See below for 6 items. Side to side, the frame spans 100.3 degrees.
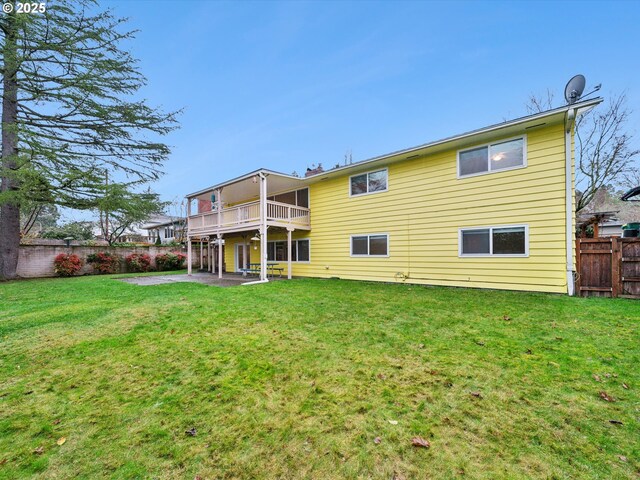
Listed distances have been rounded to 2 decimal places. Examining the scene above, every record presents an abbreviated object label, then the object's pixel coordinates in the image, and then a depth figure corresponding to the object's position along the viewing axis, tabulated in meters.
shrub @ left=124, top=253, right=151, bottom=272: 17.25
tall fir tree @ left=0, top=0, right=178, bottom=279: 11.52
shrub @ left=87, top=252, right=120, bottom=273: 15.90
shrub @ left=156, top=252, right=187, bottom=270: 18.89
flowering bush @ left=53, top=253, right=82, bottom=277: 14.42
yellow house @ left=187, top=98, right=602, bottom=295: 7.43
